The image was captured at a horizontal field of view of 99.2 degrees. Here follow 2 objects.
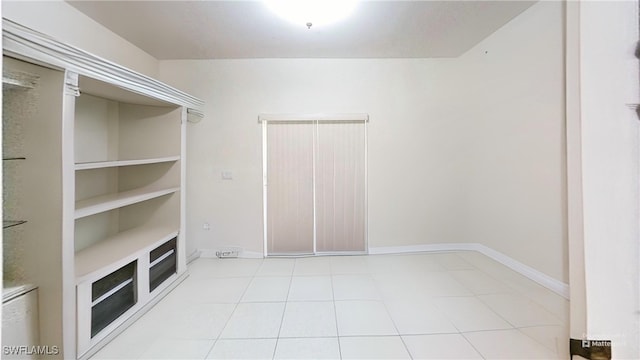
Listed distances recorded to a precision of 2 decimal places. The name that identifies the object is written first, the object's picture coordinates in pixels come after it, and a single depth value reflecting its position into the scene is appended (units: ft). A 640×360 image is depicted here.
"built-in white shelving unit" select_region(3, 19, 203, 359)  5.41
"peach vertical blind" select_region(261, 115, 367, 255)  12.35
